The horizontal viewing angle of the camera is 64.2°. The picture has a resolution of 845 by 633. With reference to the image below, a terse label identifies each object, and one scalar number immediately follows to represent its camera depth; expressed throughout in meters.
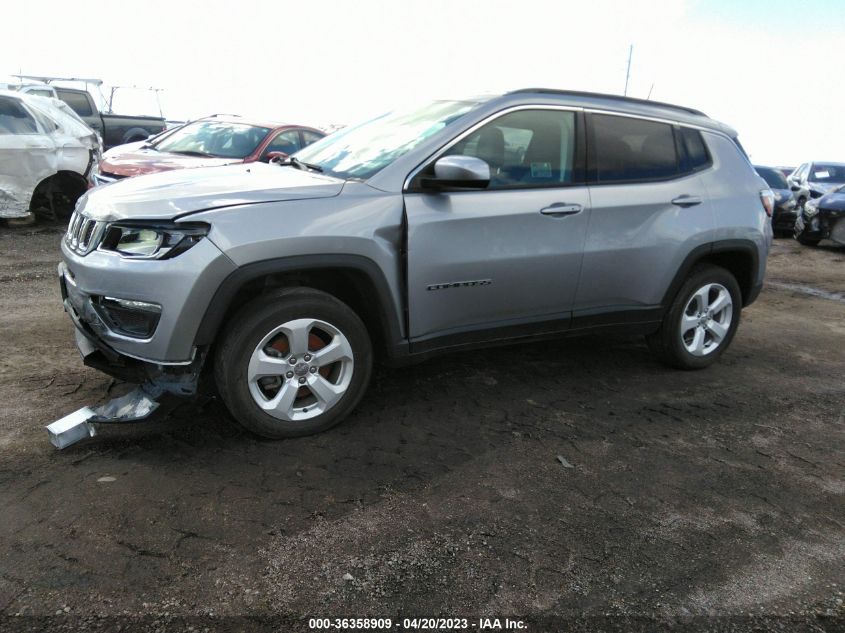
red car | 7.71
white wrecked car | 8.66
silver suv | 3.06
